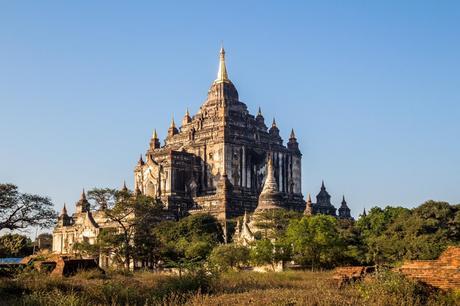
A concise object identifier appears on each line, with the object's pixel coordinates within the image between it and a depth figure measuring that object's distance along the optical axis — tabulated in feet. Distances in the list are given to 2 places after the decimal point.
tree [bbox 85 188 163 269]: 156.35
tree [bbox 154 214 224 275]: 146.92
